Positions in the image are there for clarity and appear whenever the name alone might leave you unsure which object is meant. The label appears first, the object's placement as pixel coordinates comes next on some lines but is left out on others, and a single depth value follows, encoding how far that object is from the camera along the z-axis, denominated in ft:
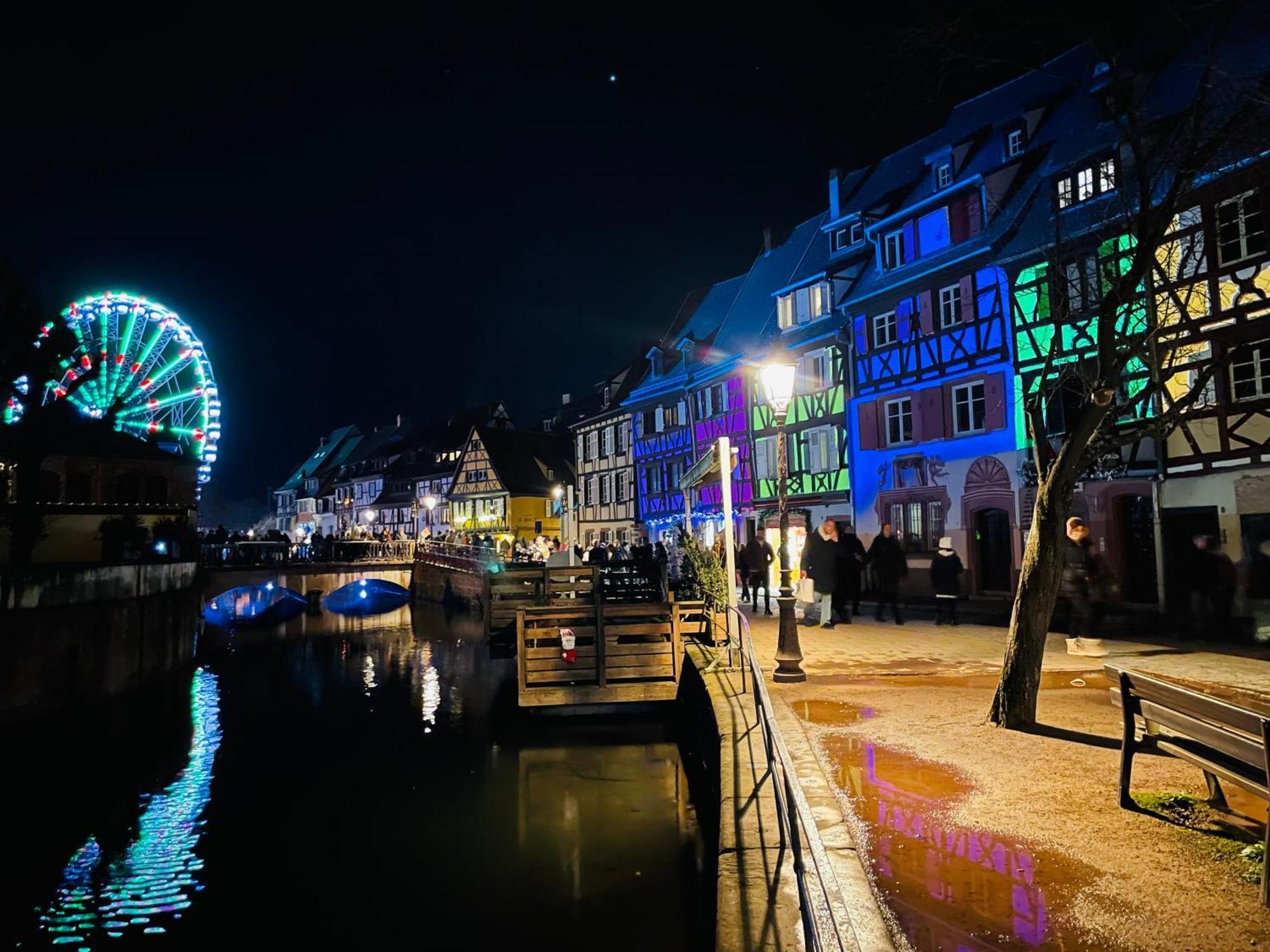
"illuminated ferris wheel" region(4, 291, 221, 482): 109.50
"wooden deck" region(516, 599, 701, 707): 44.91
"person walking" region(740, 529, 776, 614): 62.09
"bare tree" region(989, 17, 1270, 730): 24.34
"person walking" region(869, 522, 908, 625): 57.31
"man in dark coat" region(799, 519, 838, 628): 52.29
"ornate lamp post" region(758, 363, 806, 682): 34.76
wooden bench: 14.89
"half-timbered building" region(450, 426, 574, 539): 196.34
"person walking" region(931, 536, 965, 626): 54.70
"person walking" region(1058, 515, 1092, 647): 40.78
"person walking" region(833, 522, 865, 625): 57.93
